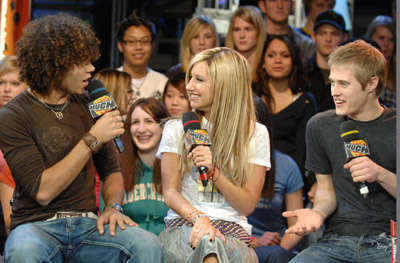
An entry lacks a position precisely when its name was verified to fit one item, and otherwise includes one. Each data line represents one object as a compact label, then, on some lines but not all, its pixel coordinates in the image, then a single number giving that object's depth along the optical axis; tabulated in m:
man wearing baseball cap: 8.96
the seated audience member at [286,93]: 8.24
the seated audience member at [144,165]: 7.12
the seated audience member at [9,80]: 7.51
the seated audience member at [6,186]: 6.37
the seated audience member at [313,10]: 10.31
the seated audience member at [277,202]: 7.19
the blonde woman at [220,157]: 5.68
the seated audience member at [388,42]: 9.34
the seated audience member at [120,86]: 8.32
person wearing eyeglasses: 9.25
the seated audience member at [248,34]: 9.15
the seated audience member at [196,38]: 9.29
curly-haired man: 5.23
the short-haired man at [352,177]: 5.74
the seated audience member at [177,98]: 8.39
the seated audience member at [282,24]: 9.81
